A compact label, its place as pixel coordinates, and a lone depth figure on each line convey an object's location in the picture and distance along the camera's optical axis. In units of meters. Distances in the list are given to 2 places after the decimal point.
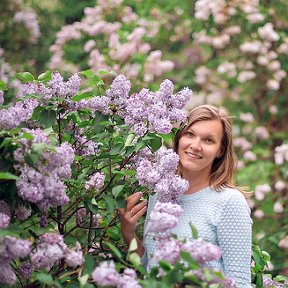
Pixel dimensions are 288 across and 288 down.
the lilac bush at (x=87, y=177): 2.04
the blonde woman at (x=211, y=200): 2.50
